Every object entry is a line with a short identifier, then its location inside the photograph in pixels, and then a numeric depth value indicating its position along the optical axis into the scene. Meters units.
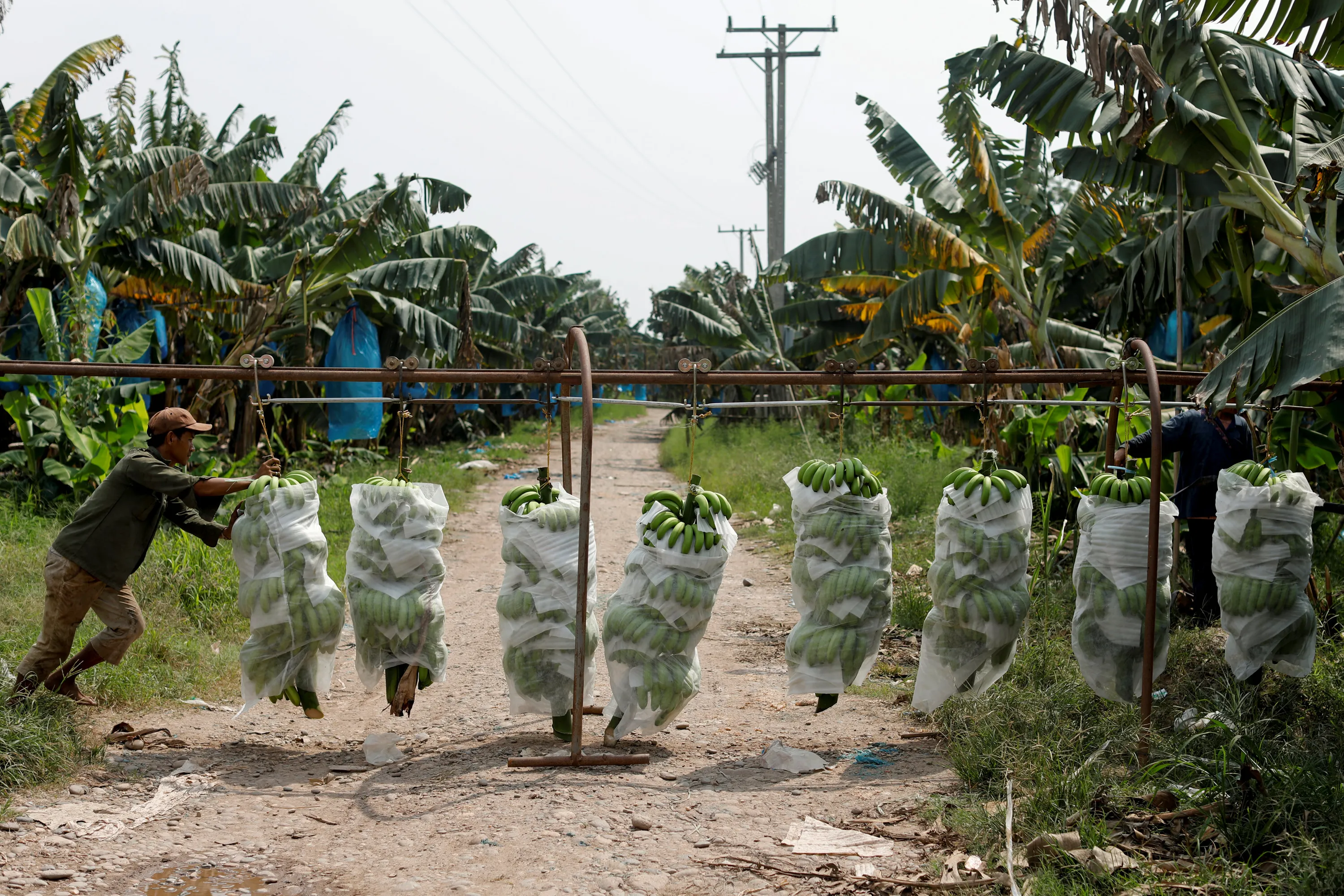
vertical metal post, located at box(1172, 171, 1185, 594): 5.85
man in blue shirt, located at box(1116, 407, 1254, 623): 5.73
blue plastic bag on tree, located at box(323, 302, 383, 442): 12.35
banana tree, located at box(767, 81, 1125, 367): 9.55
